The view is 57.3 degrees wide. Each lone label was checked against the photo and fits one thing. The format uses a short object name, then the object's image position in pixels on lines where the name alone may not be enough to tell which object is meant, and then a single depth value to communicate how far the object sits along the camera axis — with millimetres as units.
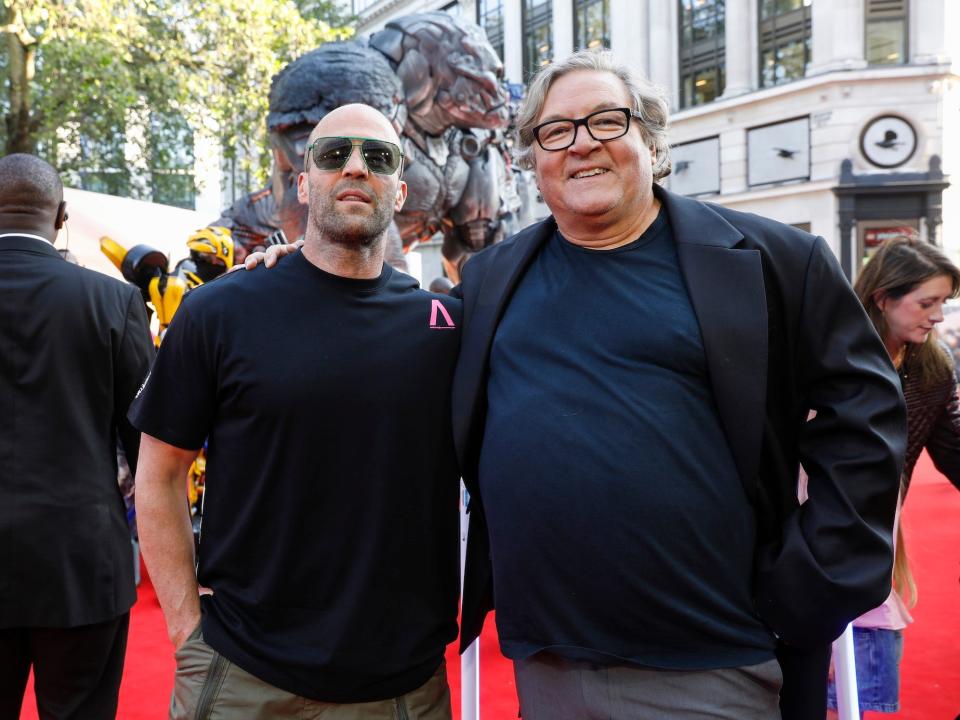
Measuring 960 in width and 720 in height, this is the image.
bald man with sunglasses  1909
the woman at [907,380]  3041
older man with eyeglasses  1783
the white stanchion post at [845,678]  2562
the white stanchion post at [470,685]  2341
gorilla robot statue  5754
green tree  12609
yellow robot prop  5059
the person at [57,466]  2541
